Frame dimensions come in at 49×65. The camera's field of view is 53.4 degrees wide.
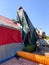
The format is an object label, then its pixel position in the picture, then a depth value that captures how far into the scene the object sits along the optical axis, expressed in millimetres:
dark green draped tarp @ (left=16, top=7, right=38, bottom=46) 4483
